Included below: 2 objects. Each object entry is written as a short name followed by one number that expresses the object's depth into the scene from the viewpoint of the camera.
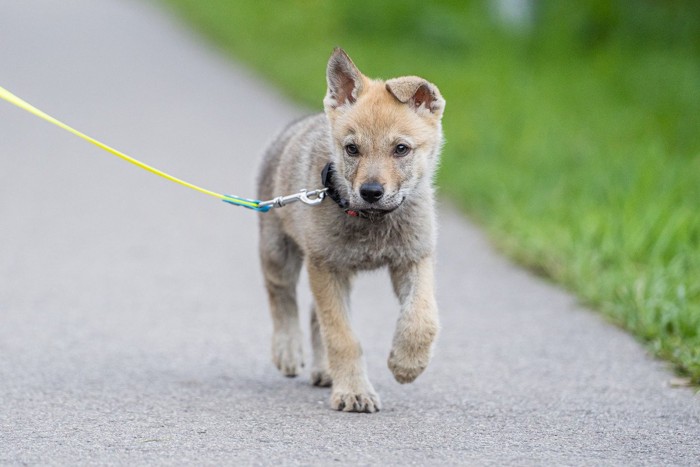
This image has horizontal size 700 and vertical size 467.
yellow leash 10.12
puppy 10.06
